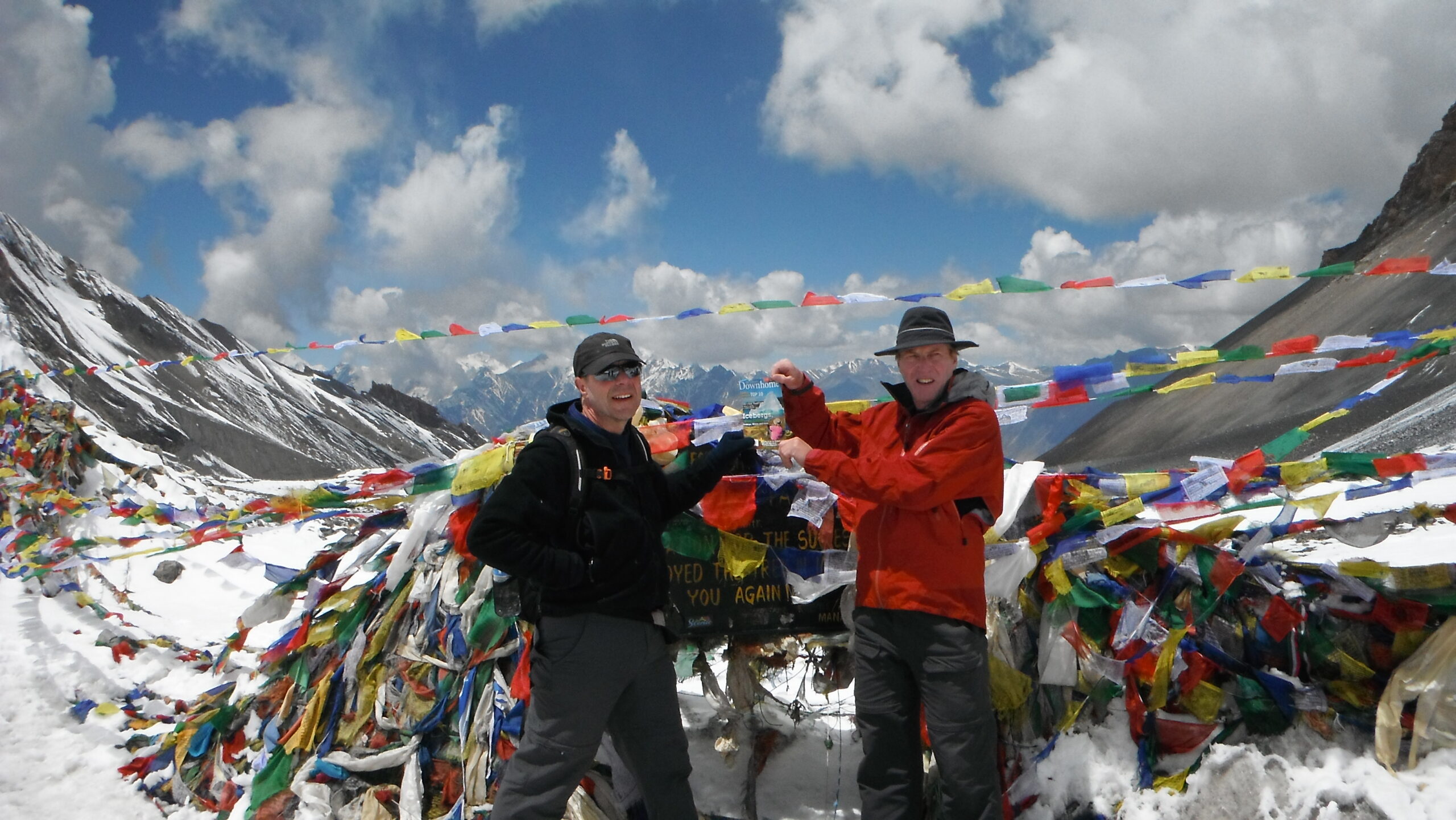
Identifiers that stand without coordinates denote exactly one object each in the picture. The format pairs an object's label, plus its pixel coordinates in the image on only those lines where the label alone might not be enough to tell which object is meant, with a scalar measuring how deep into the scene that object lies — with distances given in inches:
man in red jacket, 141.6
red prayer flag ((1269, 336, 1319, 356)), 192.1
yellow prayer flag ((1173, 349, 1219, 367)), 187.2
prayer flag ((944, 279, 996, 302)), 205.3
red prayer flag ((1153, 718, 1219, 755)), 162.4
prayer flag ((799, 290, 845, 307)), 222.2
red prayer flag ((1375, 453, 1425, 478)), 162.9
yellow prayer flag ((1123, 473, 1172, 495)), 182.2
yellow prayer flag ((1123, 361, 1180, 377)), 189.9
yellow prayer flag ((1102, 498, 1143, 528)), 177.3
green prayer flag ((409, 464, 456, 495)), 198.1
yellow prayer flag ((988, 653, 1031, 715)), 175.0
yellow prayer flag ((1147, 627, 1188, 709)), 165.3
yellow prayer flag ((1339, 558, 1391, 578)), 159.9
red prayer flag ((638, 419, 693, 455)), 191.2
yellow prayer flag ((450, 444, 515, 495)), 191.5
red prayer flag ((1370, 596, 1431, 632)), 155.9
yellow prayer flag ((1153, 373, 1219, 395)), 209.8
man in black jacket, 133.0
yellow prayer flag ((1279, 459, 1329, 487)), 168.2
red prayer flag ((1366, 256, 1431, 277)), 186.9
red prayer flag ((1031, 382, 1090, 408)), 193.5
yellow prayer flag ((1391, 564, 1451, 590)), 154.5
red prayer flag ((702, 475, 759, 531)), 188.2
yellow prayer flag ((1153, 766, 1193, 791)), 155.9
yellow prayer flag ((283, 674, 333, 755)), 198.2
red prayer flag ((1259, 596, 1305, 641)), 165.6
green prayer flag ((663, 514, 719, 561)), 188.5
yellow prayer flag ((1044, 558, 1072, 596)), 175.9
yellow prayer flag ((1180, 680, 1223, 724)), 164.6
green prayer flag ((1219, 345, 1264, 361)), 190.7
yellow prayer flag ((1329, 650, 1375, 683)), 156.5
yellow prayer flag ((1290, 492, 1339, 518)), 167.2
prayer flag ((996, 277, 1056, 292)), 198.5
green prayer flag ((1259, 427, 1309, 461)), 187.3
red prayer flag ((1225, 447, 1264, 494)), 173.3
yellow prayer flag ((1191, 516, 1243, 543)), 173.0
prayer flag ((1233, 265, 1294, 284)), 190.9
